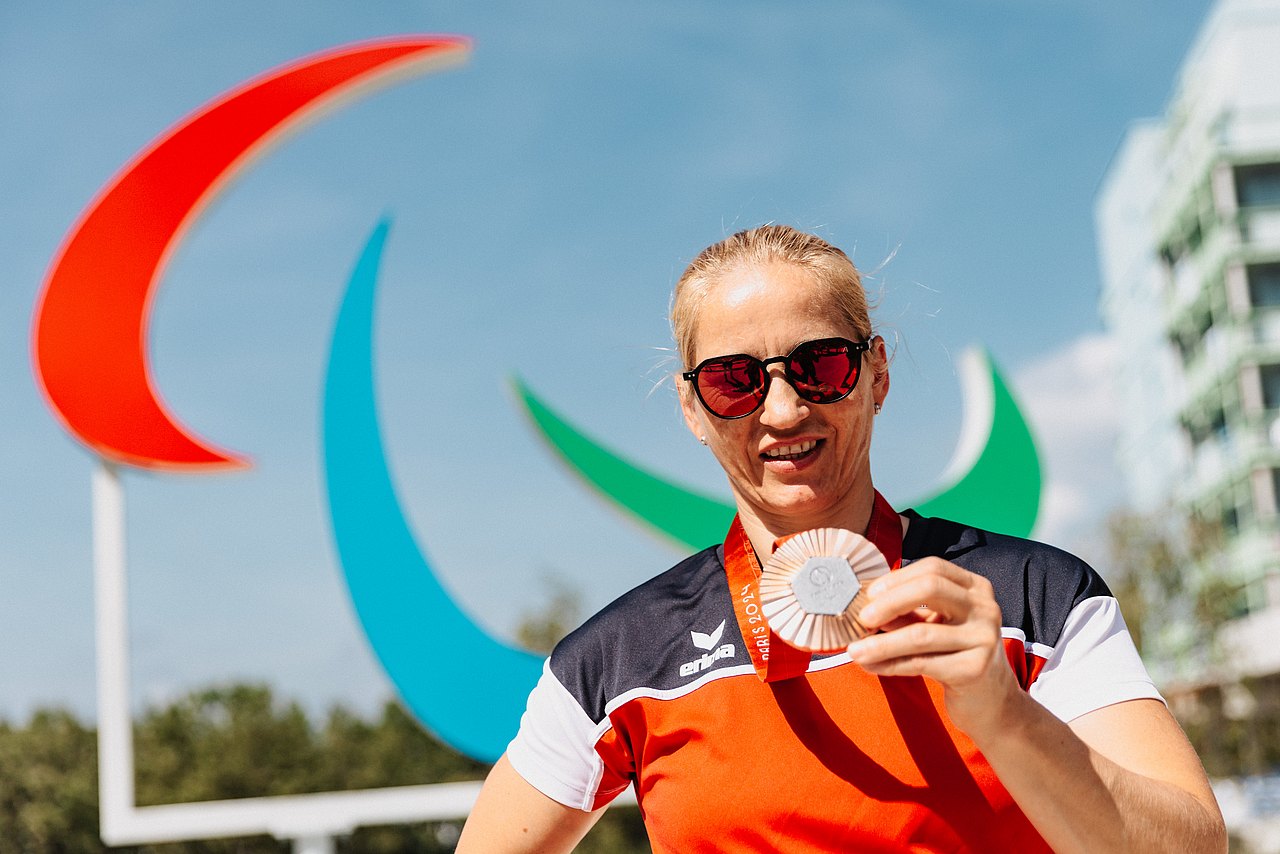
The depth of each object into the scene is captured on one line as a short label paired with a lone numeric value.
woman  1.57
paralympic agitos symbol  11.98
